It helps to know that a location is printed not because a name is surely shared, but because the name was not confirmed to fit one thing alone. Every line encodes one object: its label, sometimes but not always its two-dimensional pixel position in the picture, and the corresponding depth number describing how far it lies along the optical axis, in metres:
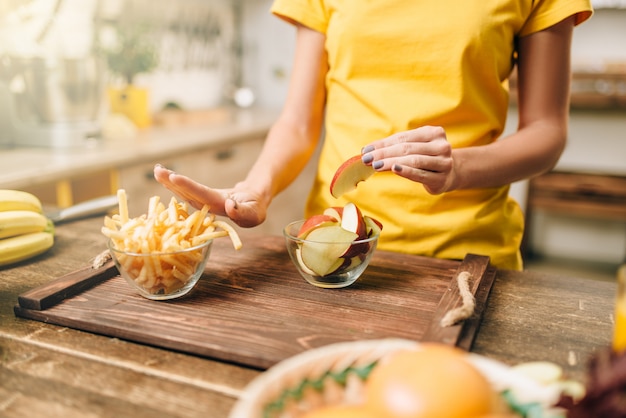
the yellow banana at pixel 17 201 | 1.05
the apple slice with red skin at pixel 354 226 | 0.86
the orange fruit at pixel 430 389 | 0.40
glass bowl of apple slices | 0.85
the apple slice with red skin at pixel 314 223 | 0.90
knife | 1.28
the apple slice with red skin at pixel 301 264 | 0.88
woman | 1.12
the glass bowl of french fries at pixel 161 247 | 0.79
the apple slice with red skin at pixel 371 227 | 0.92
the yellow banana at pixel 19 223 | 1.02
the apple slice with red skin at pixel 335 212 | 0.93
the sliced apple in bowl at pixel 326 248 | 0.85
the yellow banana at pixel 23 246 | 1.00
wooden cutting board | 0.71
